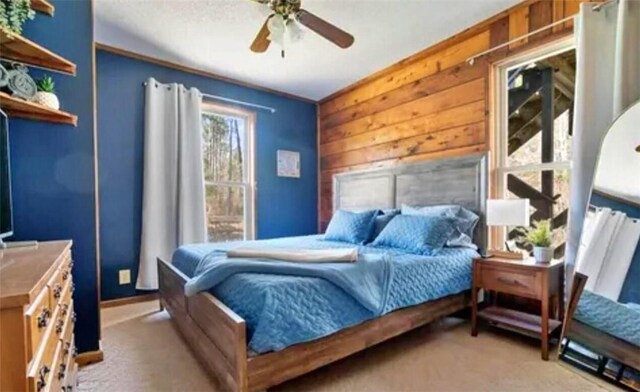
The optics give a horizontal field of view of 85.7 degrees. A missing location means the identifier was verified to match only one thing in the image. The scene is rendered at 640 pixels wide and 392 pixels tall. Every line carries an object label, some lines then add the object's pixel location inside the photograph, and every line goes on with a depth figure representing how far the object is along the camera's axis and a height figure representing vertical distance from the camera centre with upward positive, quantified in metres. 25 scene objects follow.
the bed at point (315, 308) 1.61 -0.69
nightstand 2.22 -0.69
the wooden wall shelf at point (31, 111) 1.74 +0.45
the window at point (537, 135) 2.68 +0.44
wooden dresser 0.77 -0.35
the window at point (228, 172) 4.09 +0.22
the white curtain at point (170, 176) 3.47 +0.15
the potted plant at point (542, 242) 2.36 -0.37
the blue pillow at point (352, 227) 3.22 -0.37
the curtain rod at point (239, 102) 3.97 +1.07
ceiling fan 2.17 +1.07
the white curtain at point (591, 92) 2.17 +0.63
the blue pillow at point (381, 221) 3.26 -0.31
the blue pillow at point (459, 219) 2.81 -0.26
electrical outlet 3.42 -0.86
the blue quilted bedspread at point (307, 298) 1.62 -0.59
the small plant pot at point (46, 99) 1.91 +0.51
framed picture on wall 4.60 +0.35
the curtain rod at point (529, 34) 2.22 +1.18
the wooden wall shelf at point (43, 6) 1.96 +1.07
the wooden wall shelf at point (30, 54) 1.76 +0.76
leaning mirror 1.88 -0.49
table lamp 2.42 -0.18
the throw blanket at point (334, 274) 1.84 -0.47
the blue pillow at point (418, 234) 2.62 -0.36
